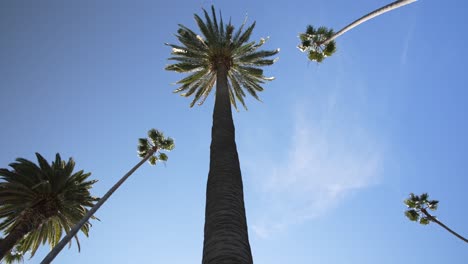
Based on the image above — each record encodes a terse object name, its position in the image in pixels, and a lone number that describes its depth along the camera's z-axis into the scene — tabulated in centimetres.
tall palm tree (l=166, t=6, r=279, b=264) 617
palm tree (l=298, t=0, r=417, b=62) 1789
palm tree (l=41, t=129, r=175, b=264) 2838
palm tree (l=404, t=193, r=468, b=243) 3090
